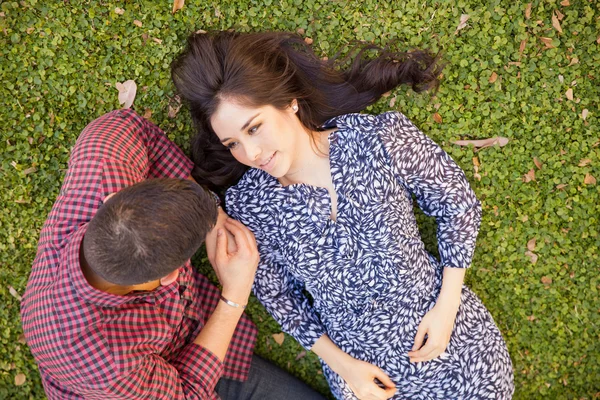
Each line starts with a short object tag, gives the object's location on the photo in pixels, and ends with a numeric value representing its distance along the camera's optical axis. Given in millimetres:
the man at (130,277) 2209
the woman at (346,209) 2881
